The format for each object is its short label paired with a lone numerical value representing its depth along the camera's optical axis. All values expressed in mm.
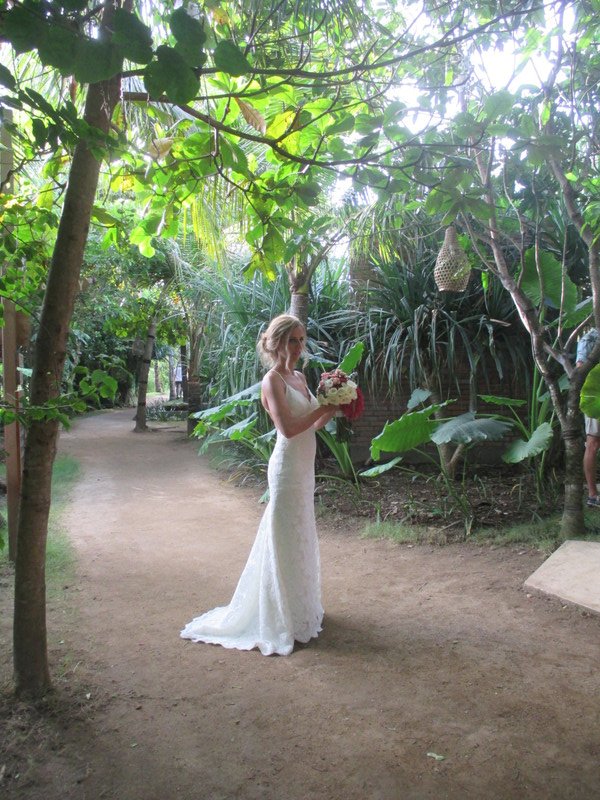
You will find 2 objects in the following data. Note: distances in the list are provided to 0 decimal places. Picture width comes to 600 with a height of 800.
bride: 3420
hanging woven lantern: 5191
